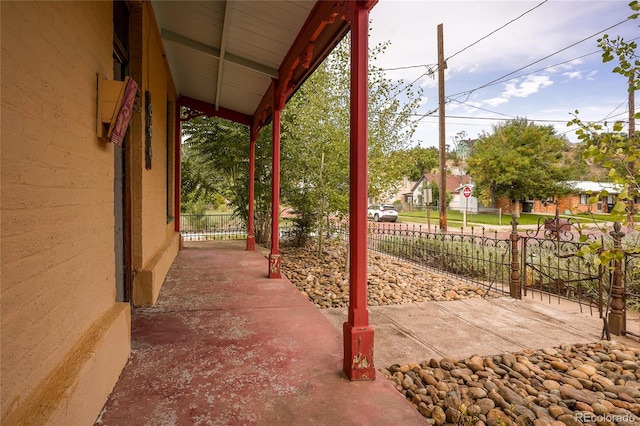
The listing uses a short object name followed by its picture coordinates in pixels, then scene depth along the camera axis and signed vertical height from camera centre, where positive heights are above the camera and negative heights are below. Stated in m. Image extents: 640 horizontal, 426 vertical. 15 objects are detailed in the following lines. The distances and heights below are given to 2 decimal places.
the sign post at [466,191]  12.34 +0.56
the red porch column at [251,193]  7.85 +0.35
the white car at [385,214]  23.67 -0.43
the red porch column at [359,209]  2.42 -0.01
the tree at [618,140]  1.66 +0.33
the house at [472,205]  30.58 +0.20
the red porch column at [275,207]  5.41 +0.02
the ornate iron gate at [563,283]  5.16 -1.20
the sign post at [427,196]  11.99 +0.39
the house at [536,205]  30.30 +0.17
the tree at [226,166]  9.11 +1.12
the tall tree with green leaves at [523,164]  23.28 +2.93
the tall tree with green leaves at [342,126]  6.82 +1.63
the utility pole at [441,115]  11.53 +3.03
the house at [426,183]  39.85 +2.80
